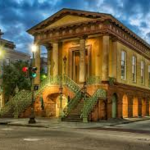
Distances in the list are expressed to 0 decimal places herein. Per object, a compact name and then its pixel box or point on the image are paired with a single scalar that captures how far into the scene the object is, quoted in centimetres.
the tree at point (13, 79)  2847
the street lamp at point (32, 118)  1679
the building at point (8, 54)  3179
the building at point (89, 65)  2004
